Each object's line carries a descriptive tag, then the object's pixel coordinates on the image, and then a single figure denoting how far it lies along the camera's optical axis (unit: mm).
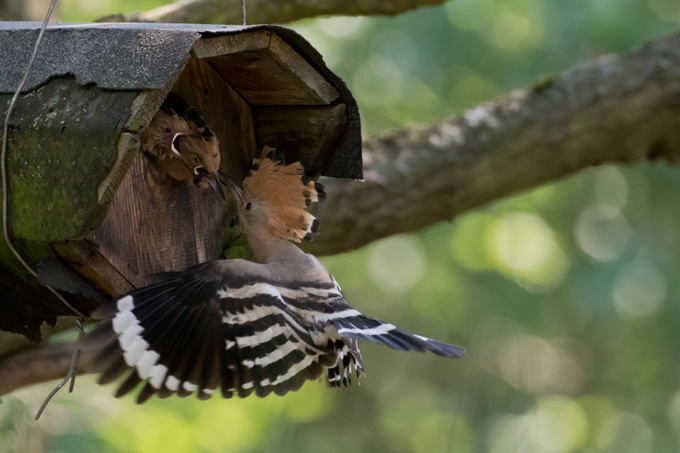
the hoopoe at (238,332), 10260
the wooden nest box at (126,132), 10249
